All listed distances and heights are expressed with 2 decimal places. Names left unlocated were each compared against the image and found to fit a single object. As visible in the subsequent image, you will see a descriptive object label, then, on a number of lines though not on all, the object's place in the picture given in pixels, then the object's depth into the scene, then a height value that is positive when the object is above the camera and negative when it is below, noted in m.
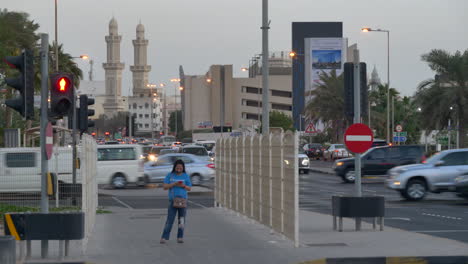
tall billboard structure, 135.62 +15.26
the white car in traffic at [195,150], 53.69 -1.02
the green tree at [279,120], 119.49 +1.85
